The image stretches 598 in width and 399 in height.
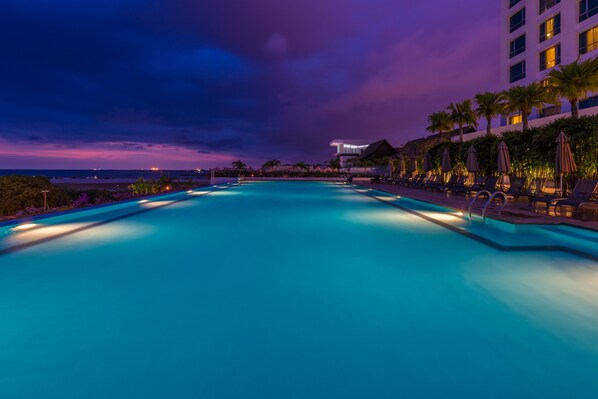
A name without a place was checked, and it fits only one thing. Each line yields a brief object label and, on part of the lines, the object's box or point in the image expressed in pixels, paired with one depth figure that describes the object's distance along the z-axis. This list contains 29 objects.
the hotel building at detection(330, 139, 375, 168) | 61.50
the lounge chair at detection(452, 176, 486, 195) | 13.23
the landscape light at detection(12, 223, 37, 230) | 8.31
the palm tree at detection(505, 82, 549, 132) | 22.06
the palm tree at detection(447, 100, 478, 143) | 29.64
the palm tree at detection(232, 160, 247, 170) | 43.25
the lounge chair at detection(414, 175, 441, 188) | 17.73
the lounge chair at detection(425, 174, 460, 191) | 15.60
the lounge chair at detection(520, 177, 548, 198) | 10.20
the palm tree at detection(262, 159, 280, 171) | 45.28
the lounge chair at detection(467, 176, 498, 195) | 12.66
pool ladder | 8.60
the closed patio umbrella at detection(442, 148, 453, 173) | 17.38
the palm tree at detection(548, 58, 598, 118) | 18.36
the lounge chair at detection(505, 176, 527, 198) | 10.48
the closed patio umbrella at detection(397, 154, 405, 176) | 26.78
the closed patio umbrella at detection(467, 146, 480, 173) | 14.61
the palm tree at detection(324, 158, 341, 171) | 47.12
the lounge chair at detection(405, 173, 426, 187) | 19.62
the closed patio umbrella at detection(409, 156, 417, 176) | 22.36
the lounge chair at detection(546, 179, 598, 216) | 7.99
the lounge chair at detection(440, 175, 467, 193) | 14.67
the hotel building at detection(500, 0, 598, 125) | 25.05
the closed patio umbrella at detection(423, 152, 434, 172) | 19.97
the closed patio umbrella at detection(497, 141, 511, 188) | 12.39
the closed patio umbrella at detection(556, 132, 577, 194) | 9.46
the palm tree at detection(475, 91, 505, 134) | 25.64
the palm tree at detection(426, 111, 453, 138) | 31.84
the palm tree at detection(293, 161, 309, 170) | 45.48
